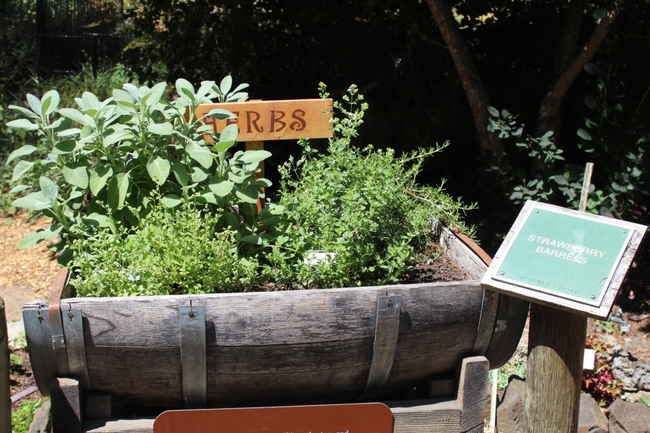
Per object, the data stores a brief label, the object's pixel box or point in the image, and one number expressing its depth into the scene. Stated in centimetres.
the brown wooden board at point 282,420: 195
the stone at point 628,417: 325
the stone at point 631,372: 377
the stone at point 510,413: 335
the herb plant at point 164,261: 204
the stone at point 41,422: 293
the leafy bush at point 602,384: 362
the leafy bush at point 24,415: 316
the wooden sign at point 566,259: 186
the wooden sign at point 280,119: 263
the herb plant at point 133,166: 217
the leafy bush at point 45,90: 611
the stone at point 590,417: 328
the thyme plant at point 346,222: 217
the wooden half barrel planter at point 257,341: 189
